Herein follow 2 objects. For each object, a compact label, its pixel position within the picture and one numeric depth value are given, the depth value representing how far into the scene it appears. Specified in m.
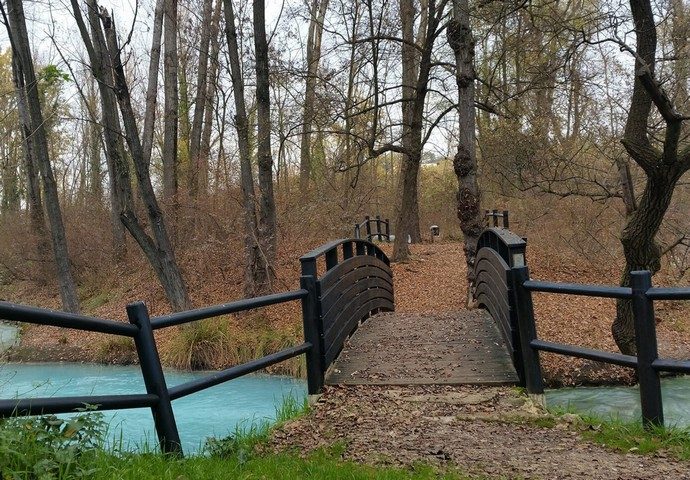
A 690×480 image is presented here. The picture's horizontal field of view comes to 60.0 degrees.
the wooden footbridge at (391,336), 3.73
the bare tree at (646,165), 8.47
